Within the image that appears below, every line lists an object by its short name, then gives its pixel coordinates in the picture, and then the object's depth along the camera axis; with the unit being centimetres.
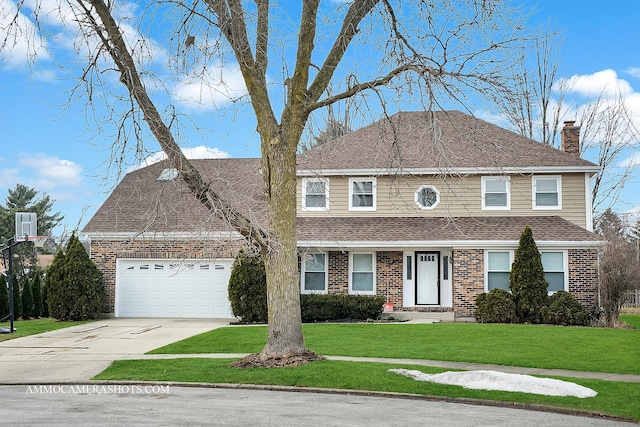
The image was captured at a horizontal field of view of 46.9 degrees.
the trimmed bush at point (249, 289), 2348
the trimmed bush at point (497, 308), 2297
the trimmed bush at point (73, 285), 2500
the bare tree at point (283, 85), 1327
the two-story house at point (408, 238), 2441
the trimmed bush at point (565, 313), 2272
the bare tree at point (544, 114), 4125
